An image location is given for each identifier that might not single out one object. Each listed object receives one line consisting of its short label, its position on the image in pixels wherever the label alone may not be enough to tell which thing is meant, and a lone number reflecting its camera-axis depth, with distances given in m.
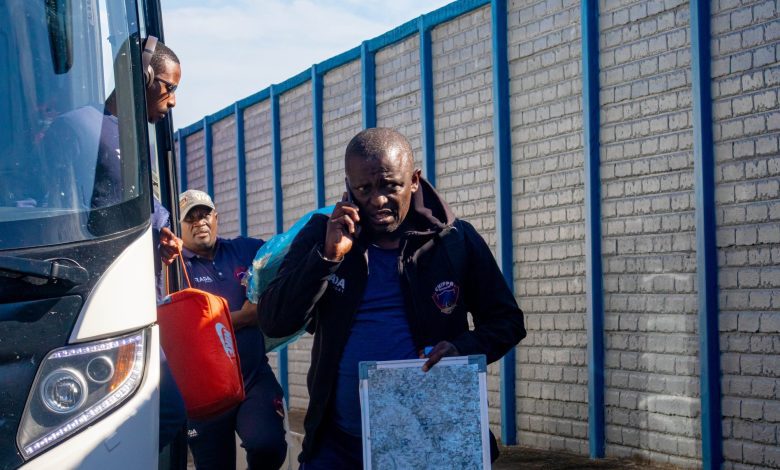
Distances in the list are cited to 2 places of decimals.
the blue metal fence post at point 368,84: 11.50
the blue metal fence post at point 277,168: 13.88
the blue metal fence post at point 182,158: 17.69
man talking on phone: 3.85
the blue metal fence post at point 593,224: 8.44
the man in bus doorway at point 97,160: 3.98
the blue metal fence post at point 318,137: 12.73
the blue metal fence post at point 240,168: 15.05
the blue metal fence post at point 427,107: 10.43
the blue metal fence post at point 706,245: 7.34
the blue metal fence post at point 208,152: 16.28
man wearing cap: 5.76
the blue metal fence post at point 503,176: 9.41
